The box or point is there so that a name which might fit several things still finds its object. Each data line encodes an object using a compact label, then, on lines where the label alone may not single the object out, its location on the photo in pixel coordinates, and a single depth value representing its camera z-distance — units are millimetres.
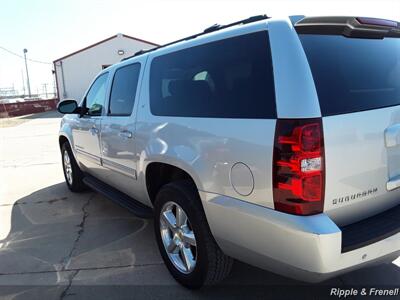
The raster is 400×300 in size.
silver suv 2246
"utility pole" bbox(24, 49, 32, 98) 52062
